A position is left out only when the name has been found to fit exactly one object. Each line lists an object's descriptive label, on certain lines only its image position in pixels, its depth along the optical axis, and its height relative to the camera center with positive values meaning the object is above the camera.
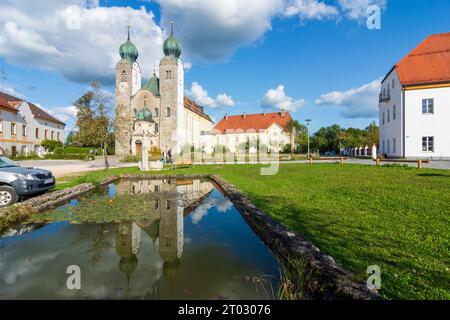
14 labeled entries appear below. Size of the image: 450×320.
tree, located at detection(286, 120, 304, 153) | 57.06 +6.33
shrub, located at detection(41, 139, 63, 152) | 47.66 +2.76
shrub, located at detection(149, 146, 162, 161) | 41.06 +0.97
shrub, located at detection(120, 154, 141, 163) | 34.78 -0.22
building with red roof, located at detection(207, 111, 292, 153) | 65.12 +7.26
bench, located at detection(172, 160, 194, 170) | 23.90 -0.73
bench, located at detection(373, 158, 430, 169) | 15.32 -0.47
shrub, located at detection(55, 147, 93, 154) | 43.28 +1.31
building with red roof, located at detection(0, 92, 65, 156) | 38.16 +5.65
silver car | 7.27 -0.76
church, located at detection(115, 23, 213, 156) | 50.84 +13.17
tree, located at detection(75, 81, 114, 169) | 22.94 +3.11
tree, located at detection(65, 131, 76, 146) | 82.02 +6.92
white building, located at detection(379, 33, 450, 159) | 25.58 +5.84
